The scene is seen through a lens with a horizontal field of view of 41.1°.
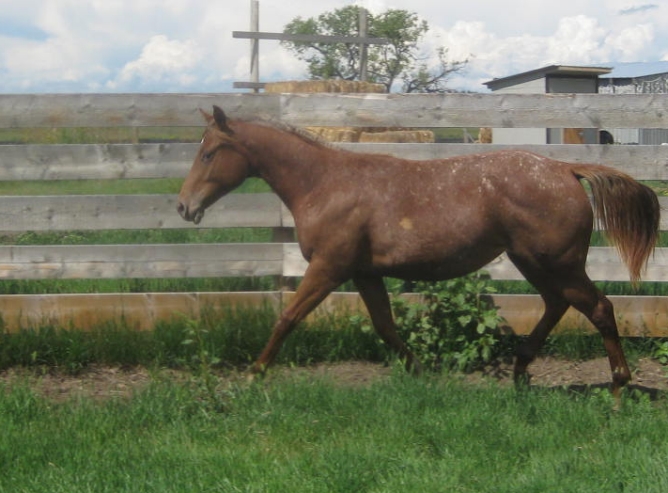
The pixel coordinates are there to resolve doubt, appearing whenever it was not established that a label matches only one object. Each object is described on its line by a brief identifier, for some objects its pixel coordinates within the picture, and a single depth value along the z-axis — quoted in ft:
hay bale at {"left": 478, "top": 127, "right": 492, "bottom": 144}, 47.41
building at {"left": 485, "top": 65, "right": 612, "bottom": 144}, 64.95
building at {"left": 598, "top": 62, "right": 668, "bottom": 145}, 81.20
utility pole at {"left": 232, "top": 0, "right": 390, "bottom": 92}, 37.42
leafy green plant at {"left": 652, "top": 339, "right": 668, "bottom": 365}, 20.38
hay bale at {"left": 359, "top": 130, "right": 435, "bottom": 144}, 37.42
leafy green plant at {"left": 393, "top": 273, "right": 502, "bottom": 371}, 20.16
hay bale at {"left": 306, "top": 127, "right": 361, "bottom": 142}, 34.32
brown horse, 17.30
